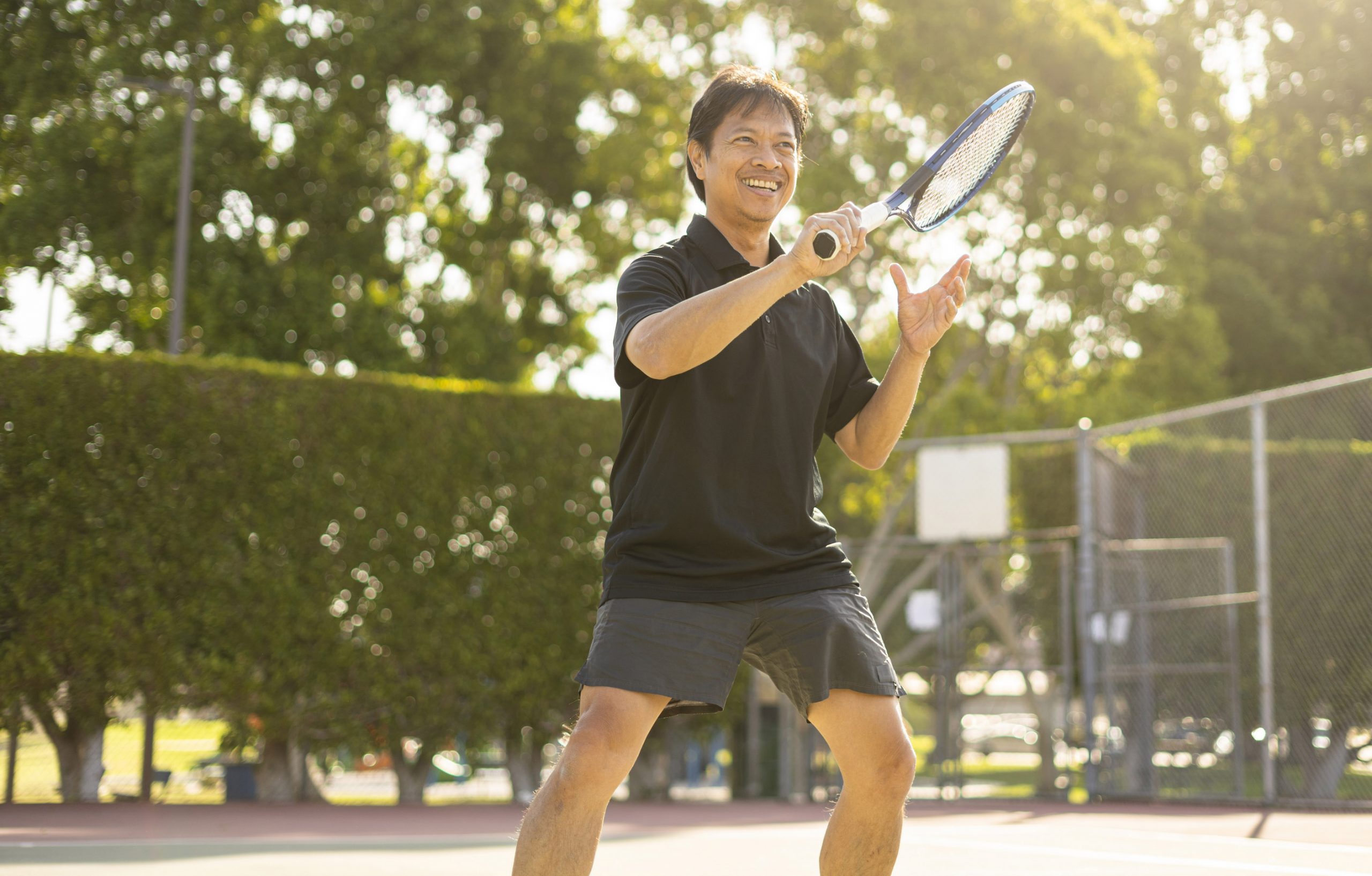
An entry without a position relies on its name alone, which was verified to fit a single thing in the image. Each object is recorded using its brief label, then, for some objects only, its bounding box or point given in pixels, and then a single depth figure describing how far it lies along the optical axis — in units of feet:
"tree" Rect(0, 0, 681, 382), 61.87
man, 9.53
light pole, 52.29
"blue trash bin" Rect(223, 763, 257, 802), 39.37
